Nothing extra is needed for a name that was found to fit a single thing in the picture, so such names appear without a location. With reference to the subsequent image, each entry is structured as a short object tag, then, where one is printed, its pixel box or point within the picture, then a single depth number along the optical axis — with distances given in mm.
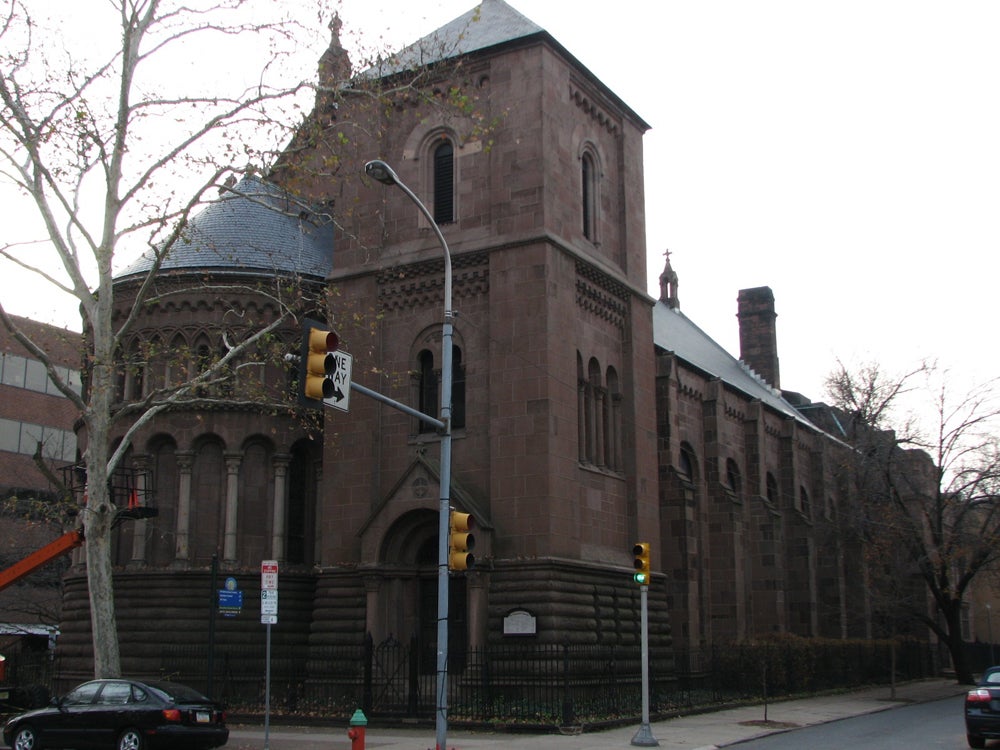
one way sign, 15141
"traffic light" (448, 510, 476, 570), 16766
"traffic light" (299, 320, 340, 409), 14406
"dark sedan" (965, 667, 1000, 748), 18766
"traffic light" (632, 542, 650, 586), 20281
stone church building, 25797
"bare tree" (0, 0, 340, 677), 20047
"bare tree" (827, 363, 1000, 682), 38188
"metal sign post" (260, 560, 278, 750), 19500
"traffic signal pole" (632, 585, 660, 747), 19734
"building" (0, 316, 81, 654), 48312
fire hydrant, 15694
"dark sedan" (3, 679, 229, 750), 18141
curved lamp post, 16891
